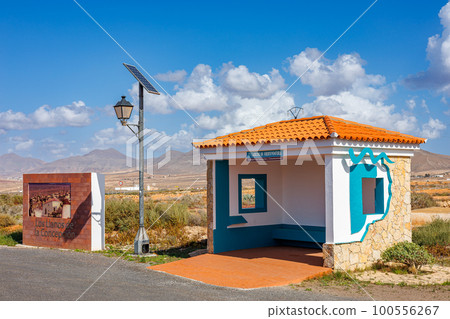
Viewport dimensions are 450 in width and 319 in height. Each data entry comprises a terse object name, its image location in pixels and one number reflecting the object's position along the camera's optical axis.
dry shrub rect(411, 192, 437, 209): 29.06
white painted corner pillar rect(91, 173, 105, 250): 14.07
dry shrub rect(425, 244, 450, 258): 13.10
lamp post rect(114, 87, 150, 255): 12.36
